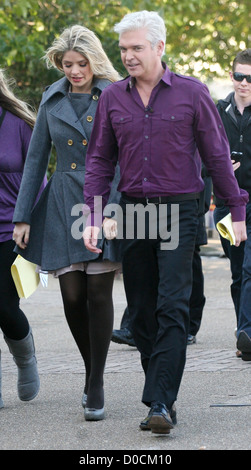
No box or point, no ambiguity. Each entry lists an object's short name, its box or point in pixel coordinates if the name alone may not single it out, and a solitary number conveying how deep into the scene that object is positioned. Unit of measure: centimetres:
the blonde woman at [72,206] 1030
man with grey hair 921
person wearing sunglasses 1417
